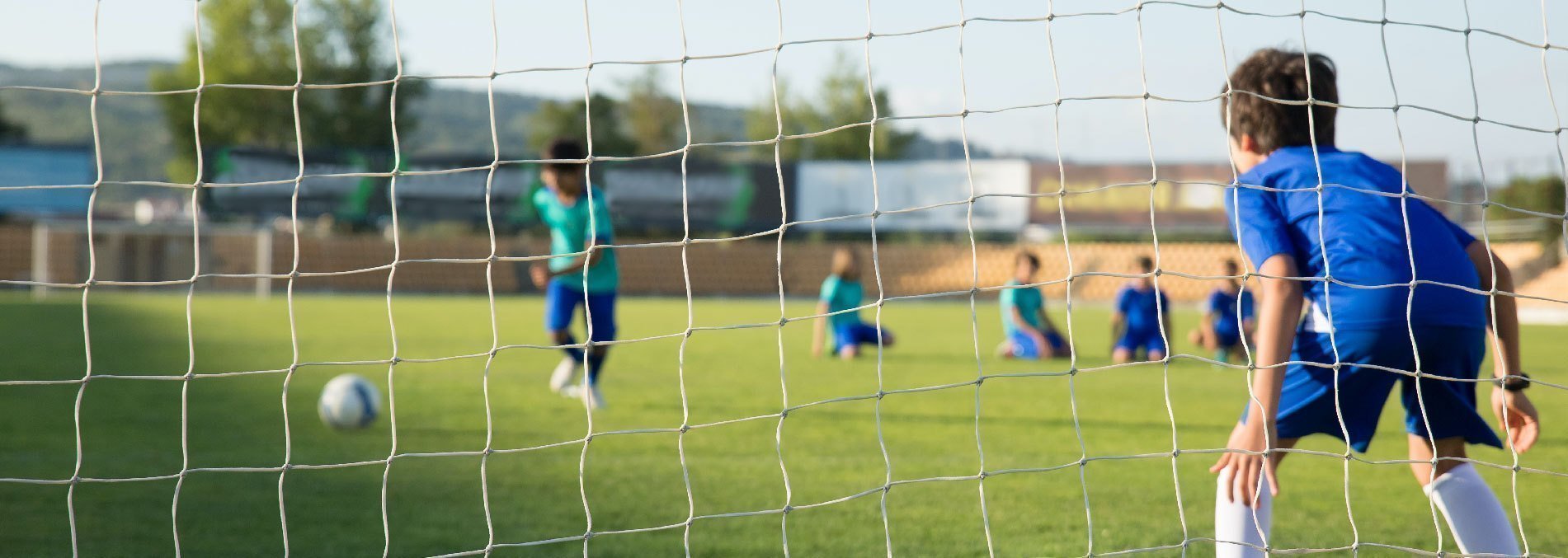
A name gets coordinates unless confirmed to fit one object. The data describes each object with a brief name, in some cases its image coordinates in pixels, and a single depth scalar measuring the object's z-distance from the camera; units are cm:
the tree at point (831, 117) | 5797
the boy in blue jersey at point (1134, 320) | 1166
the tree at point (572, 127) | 5403
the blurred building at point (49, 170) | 3161
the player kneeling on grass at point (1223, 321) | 1160
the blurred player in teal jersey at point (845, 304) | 1127
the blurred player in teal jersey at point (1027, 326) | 1148
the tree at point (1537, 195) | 2908
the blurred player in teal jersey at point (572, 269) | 671
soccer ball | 580
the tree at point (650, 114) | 6412
